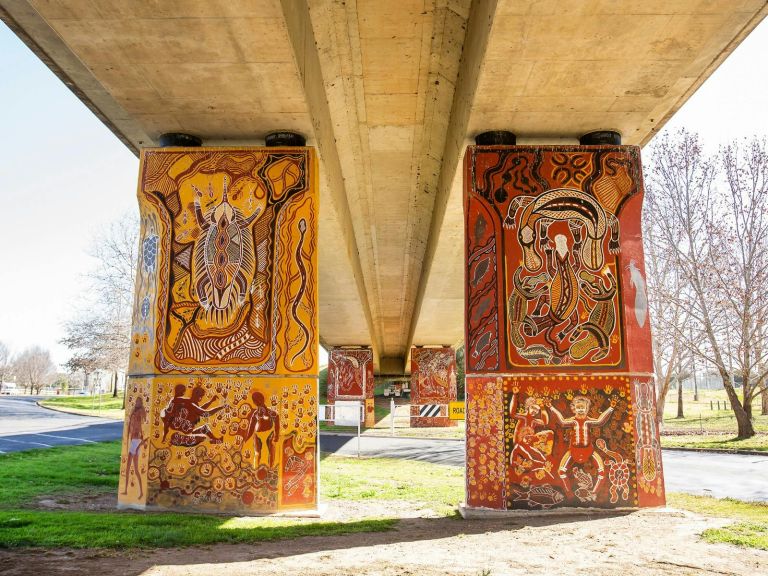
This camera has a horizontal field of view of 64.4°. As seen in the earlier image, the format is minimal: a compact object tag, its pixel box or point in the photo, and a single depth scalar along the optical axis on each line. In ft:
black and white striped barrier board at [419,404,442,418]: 74.65
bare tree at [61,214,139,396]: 85.87
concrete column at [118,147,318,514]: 24.11
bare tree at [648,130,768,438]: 62.49
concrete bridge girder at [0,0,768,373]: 18.35
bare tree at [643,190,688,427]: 69.92
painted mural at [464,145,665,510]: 23.82
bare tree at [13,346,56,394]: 273.54
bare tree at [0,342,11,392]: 292.20
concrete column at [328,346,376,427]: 102.12
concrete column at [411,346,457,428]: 101.09
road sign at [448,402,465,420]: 62.45
